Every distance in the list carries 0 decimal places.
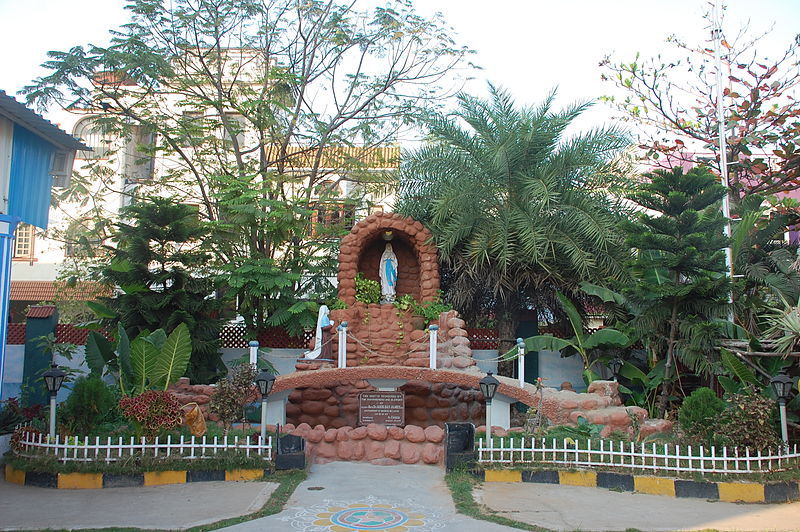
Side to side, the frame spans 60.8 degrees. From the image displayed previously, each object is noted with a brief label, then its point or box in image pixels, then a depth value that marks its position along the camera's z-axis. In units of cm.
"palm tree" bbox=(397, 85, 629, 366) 1477
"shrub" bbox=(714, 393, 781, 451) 909
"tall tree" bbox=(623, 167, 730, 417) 1202
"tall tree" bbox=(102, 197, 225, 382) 1412
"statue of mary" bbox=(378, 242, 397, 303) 1630
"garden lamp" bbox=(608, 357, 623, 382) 1345
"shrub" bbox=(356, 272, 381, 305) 1608
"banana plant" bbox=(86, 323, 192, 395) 1112
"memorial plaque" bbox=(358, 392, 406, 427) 1295
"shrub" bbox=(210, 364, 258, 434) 1021
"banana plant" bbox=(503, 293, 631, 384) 1328
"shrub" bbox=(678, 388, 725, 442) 962
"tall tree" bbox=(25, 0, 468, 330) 1602
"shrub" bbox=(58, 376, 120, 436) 1015
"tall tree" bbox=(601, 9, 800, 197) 1600
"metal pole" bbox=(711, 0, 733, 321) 1373
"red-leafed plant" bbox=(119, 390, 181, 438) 951
